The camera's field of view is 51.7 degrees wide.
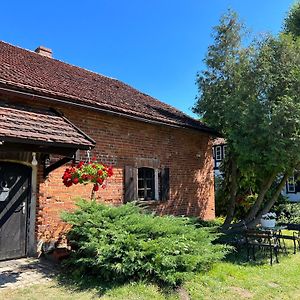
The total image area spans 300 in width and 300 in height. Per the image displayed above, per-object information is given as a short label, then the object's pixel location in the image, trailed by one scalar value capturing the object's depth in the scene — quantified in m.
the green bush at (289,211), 11.82
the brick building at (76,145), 6.74
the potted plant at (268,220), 8.60
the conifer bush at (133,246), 5.49
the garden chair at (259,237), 7.53
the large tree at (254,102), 8.66
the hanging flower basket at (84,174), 6.33
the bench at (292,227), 8.95
